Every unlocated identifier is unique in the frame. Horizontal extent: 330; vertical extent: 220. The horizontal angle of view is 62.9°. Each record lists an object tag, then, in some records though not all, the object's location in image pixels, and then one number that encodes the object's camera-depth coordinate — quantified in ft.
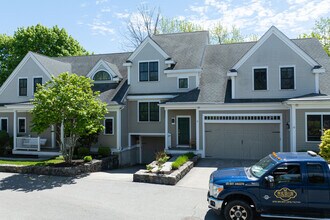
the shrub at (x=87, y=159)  56.55
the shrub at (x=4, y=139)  73.67
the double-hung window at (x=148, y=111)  71.67
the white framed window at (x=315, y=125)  52.90
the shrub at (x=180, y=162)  47.28
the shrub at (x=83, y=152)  64.08
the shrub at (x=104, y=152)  65.67
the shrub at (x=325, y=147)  42.68
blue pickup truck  24.37
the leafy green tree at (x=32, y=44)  121.80
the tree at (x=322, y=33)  124.92
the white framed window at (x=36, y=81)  78.92
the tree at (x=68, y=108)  49.83
